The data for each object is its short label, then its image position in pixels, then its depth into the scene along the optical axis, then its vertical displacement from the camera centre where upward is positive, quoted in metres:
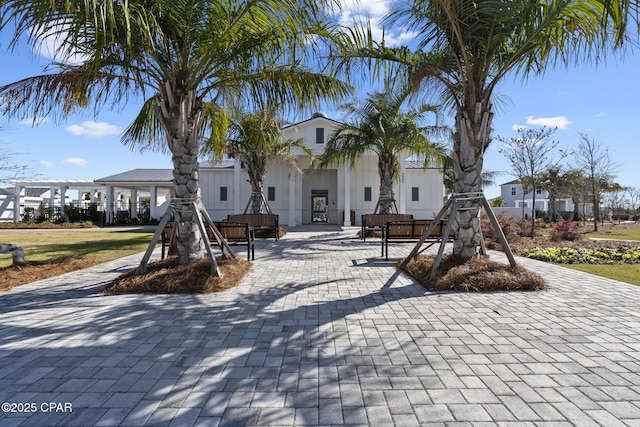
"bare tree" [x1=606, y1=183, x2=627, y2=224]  30.21 +1.21
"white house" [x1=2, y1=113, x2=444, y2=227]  21.30 +1.70
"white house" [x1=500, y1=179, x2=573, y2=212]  46.66 +2.38
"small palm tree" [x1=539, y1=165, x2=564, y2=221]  21.88 +2.05
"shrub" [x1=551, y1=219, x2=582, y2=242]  12.46 -0.72
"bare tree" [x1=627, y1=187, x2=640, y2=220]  33.06 +1.51
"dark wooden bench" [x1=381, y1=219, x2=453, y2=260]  8.66 -0.46
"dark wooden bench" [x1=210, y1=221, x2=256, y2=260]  8.38 -0.49
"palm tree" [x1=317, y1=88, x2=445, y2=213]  13.15 +3.09
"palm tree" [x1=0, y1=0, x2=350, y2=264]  5.39 +2.64
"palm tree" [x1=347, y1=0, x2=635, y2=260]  5.22 +2.96
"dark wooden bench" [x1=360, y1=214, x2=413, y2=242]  12.77 -0.25
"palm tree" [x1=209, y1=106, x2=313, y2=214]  13.41 +2.86
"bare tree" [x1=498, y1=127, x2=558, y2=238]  14.91 +2.55
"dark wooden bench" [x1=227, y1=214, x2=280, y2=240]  14.09 -0.28
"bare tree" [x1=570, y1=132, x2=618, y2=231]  19.33 +2.15
